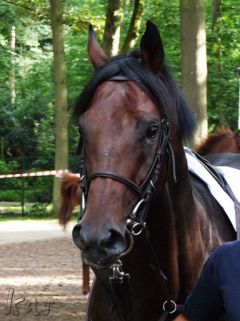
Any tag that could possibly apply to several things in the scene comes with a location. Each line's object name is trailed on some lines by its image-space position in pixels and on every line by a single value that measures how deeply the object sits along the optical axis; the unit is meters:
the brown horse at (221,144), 7.52
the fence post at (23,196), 20.95
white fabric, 4.79
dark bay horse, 3.50
